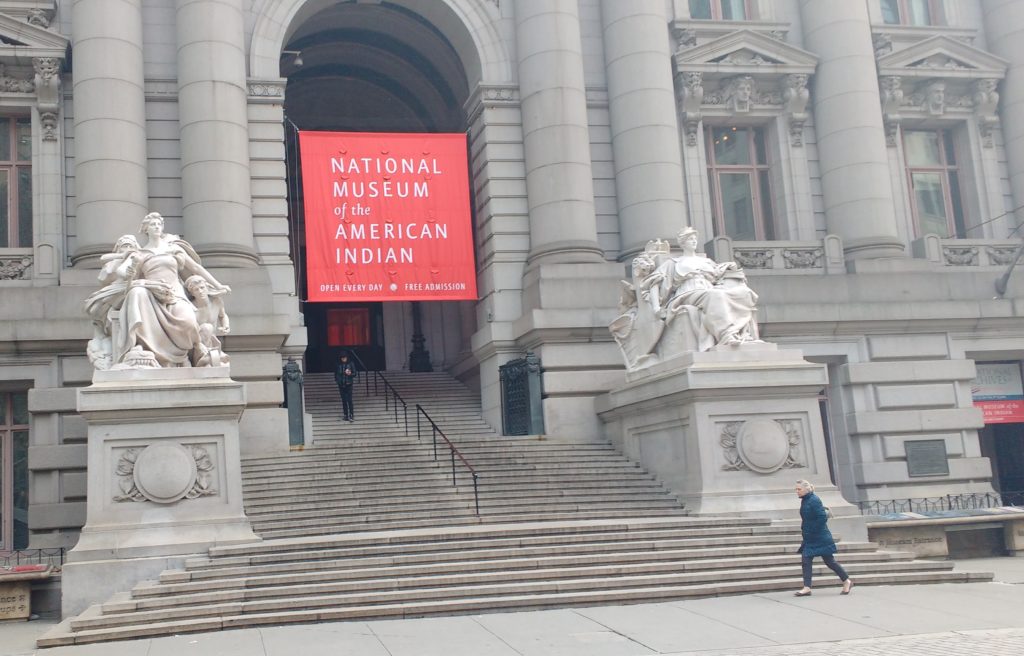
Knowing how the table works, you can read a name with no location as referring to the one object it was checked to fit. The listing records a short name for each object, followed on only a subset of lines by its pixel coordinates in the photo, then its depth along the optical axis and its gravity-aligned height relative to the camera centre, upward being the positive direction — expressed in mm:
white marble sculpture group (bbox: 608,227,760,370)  19438 +3225
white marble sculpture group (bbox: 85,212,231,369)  17328 +3422
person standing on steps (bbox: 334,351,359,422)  24734 +2831
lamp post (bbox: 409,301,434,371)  32250 +4372
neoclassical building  22812 +7126
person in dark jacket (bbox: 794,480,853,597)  14219 -734
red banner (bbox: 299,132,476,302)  24375 +6358
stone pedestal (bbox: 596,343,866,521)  18516 +926
